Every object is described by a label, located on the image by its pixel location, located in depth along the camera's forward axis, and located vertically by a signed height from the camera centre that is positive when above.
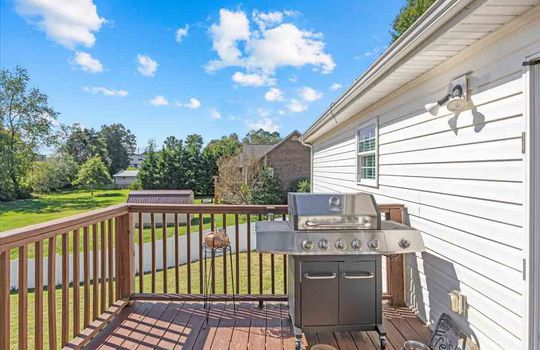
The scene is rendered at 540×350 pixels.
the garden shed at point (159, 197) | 14.88 -1.00
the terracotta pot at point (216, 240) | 3.34 -0.64
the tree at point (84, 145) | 51.19 +4.57
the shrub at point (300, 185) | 18.84 -0.67
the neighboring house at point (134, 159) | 63.24 +3.02
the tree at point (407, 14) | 11.15 +5.44
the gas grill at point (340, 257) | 2.59 -0.65
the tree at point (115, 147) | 54.34 +4.56
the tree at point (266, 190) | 19.19 -0.91
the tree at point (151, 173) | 26.80 +0.14
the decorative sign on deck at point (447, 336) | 2.48 -1.22
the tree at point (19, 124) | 27.48 +4.31
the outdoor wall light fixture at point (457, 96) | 2.57 +0.59
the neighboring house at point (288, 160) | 21.79 +0.87
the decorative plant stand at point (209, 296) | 3.39 -1.25
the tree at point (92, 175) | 38.41 +0.04
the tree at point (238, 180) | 19.12 -0.33
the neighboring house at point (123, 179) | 43.34 -0.51
